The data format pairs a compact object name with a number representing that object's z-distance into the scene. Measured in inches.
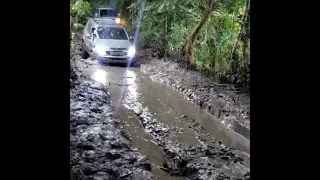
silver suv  658.8
